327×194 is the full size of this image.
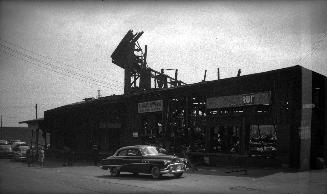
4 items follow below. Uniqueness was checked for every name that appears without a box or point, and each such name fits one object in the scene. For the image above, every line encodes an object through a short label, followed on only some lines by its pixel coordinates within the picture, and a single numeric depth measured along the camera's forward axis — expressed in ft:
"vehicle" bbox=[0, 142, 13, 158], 128.47
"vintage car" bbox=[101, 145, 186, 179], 53.47
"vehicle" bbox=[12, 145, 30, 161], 107.55
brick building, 63.57
